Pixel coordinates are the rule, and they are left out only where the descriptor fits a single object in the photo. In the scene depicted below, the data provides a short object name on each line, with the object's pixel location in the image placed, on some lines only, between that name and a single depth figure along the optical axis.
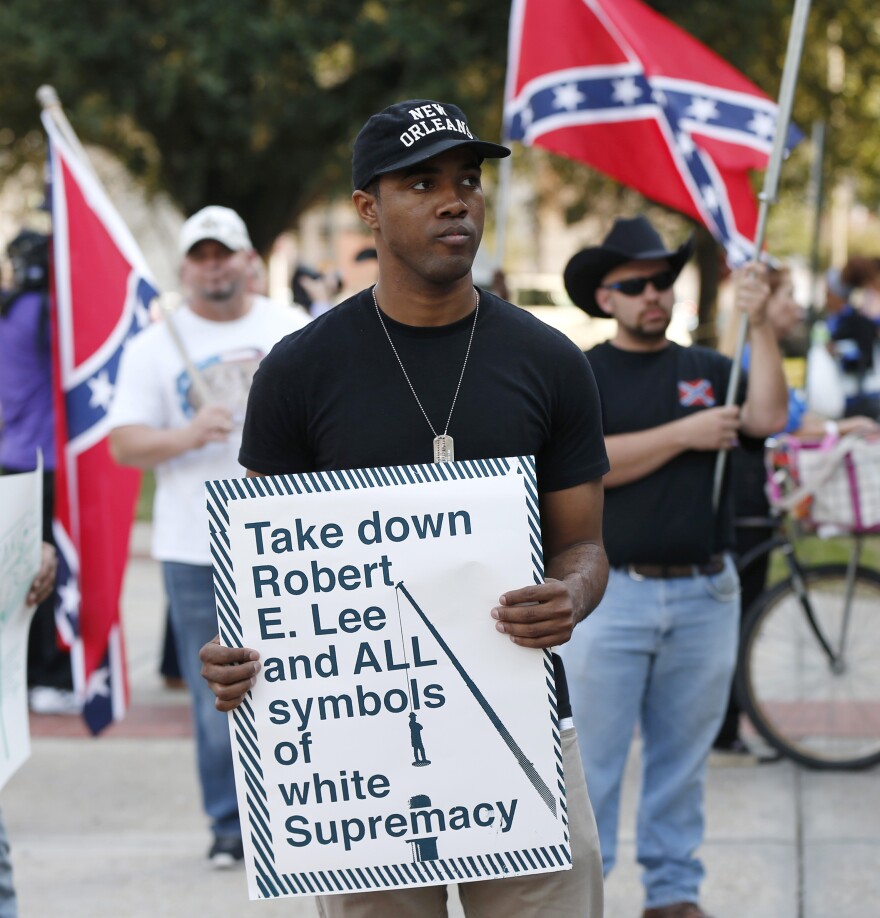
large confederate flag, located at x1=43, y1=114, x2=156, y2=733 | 5.60
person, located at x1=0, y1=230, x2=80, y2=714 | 6.87
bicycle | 5.83
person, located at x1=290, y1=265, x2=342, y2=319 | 8.09
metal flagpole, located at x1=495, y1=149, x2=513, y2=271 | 7.28
